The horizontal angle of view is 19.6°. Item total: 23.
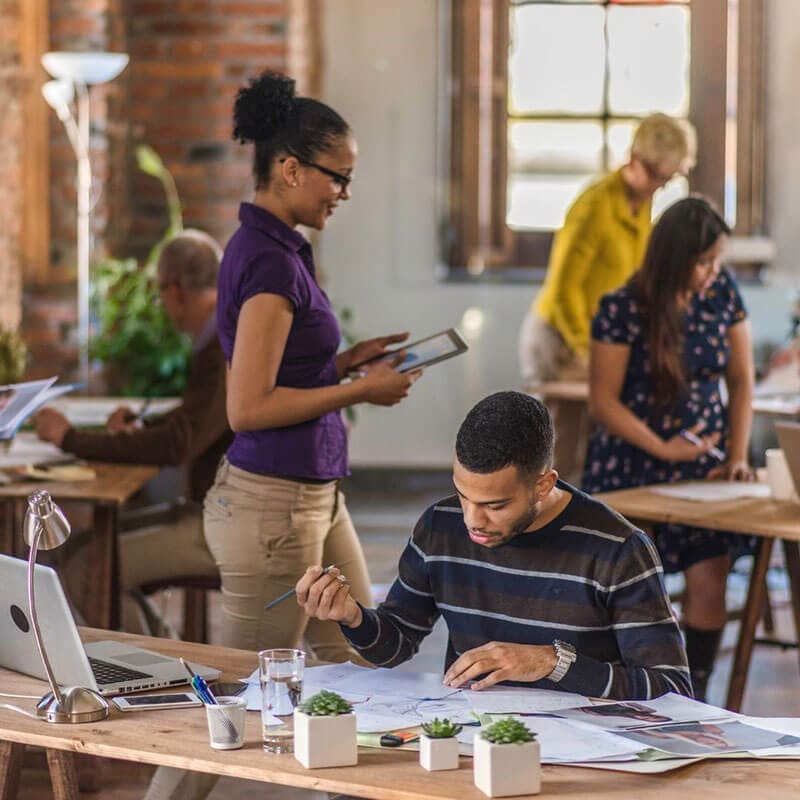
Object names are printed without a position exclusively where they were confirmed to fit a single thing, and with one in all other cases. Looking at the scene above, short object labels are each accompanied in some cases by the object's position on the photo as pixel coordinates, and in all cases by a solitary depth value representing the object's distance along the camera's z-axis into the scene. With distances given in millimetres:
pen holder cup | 2680
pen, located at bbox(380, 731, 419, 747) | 2713
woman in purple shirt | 4064
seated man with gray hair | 5467
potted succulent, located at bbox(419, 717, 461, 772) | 2588
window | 10677
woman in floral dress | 5417
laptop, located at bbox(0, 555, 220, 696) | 2898
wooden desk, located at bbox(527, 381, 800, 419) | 7592
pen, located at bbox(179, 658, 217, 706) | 2887
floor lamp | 8768
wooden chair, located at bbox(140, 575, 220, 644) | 6013
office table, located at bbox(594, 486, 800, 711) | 4838
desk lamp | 2845
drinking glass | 2714
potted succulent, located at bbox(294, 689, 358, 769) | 2605
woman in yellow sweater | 7749
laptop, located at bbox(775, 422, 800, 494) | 4949
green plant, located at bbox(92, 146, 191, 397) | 9257
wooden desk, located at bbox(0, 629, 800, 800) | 2503
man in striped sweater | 2998
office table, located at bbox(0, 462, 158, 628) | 5260
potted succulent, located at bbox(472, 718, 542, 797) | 2452
